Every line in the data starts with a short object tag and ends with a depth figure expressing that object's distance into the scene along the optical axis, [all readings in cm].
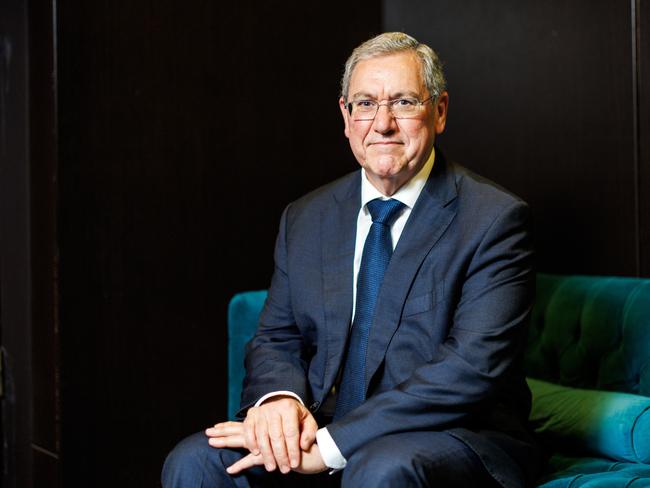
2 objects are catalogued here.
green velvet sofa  211
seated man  186
